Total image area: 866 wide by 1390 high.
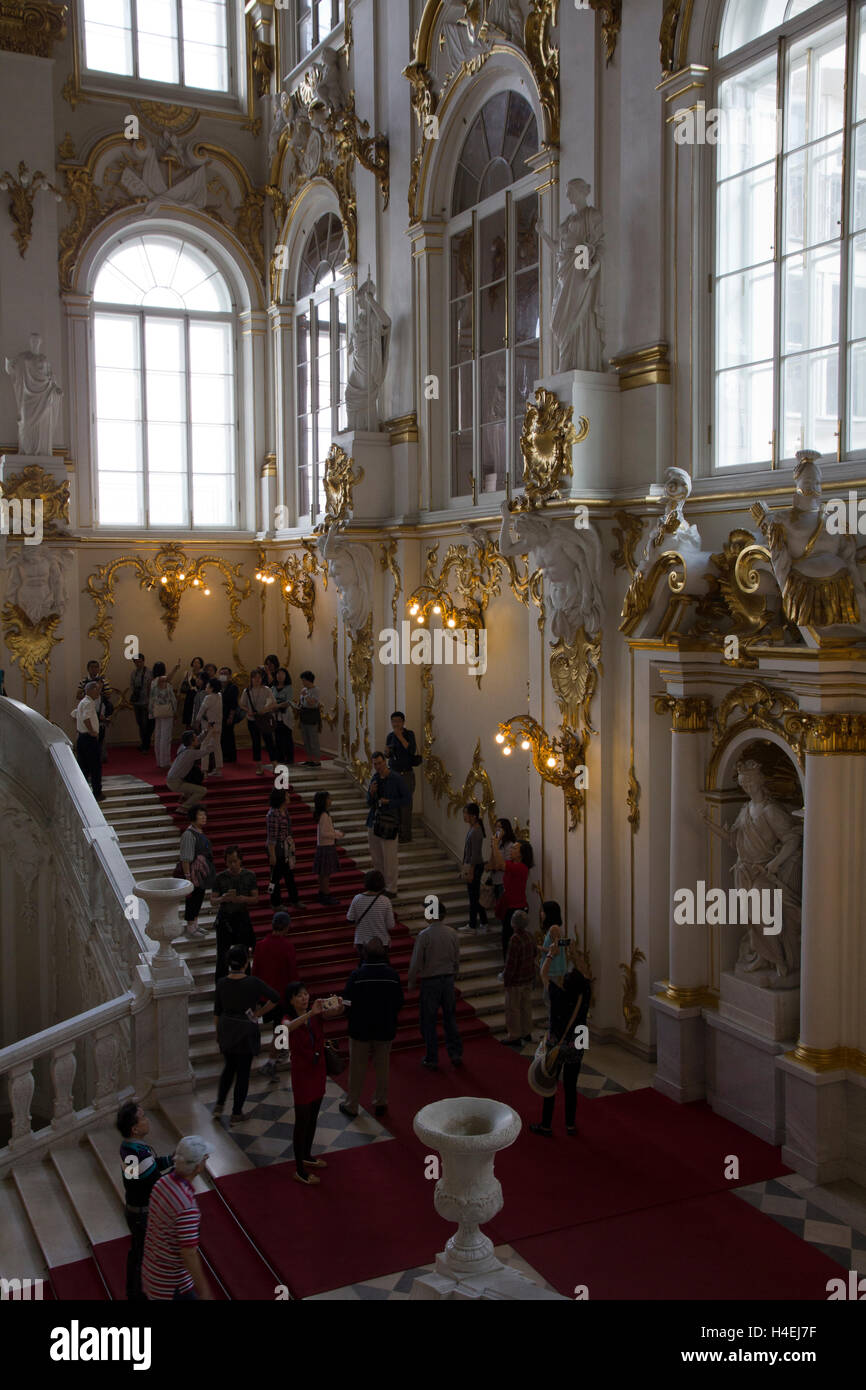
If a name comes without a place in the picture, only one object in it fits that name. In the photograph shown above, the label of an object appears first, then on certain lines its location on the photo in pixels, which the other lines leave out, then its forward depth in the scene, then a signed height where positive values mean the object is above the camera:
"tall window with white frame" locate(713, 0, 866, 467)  8.89 +3.05
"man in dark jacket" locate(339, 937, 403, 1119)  9.17 -2.91
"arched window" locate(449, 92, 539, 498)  13.14 +3.80
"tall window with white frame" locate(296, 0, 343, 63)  17.83 +9.28
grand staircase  11.86 -2.98
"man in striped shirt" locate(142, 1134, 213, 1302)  5.99 -3.06
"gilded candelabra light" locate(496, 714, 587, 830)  11.65 -1.29
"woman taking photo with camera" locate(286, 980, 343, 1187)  8.31 -3.01
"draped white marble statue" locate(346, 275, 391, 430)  15.82 +3.52
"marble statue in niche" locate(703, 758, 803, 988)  9.07 -1.79
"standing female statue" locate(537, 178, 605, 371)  11.02 +3.08
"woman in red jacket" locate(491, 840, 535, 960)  11.92 -2.60
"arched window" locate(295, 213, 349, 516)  18.44 +4.41
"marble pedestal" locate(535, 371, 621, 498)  10.92 +1.87
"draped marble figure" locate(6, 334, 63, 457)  18.05 +3.46
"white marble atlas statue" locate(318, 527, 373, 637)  15.88 +0.69
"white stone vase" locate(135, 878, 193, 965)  9.96 -2.38
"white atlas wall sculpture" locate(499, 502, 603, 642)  11.20 +0.62
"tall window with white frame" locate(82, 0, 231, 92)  19.70 +9.79
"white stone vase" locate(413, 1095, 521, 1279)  5.30 -2.52
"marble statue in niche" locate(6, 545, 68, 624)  18.19 +0.66
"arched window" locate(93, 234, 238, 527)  20.27 +4.12
